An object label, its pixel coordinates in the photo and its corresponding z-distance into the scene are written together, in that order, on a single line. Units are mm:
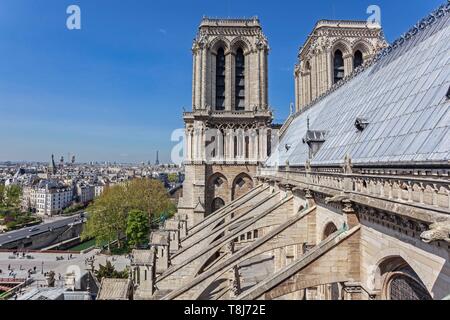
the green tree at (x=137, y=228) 46438
